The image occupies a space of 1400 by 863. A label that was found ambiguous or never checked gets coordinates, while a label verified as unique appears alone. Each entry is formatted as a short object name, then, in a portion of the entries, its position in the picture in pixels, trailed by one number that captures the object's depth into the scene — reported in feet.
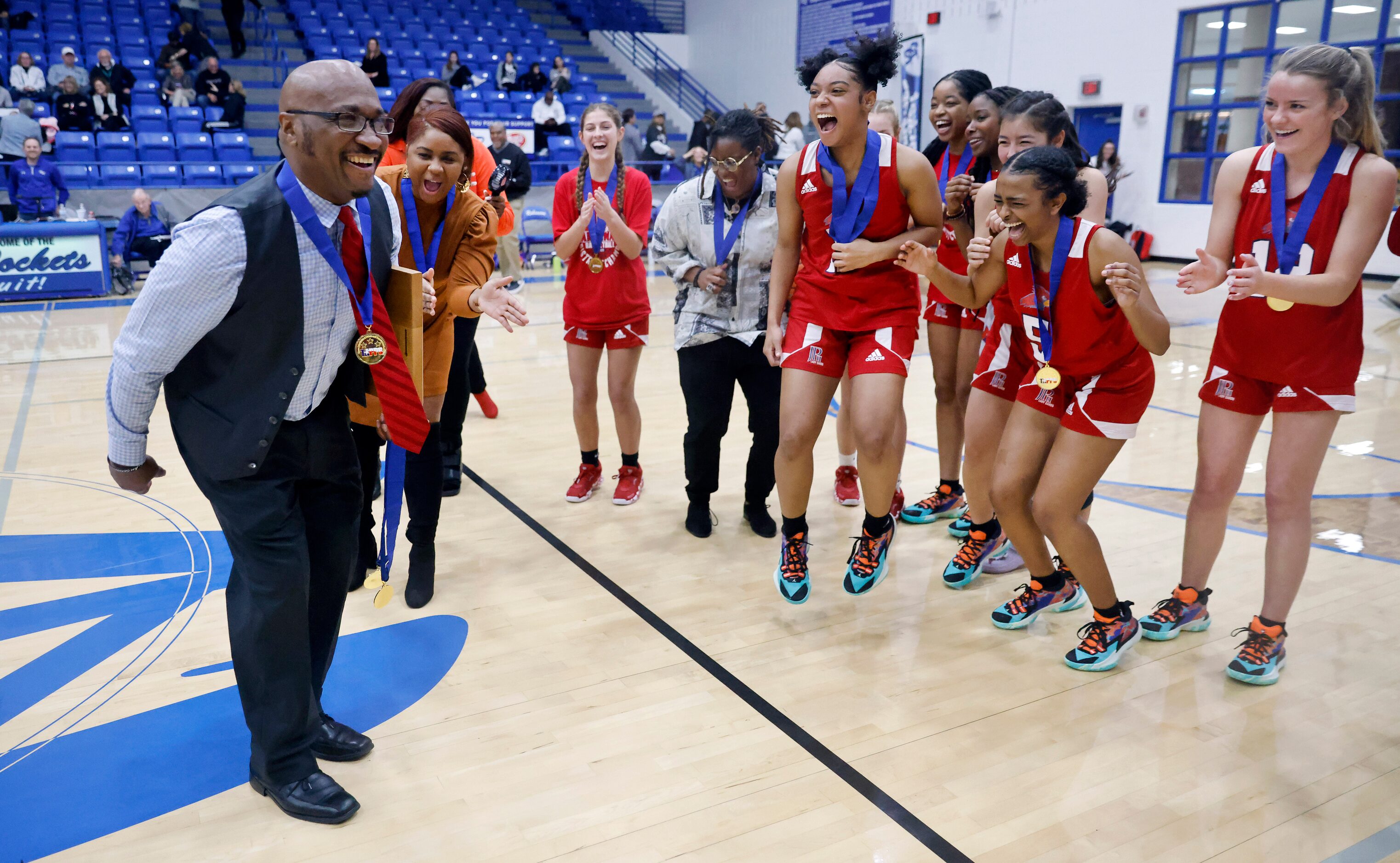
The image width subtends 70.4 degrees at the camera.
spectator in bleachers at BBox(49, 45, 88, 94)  42.06
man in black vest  6.50
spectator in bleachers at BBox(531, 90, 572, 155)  50.52
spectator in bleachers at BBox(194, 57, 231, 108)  44.68
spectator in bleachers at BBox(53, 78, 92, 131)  40.78
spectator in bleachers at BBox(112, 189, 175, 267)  36.42
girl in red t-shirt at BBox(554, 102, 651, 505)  13.69
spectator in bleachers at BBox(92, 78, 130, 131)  41.68
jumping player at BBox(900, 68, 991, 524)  12.67
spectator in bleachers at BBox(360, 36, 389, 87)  48.73
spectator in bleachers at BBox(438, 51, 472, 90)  52.01
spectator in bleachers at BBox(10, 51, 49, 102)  41.22
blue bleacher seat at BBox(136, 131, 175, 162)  41.52
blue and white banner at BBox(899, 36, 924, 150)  56.75
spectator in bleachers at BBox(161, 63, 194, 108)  44.45
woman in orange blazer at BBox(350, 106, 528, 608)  10.30
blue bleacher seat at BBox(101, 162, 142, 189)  38.99
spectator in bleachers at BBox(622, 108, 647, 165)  49.06
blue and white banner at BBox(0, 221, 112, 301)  33.04
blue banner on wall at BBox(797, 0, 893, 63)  57.16
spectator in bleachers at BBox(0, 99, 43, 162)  36.73
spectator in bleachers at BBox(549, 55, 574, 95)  54.13
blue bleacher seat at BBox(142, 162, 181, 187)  39.73
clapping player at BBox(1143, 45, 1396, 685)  8.96
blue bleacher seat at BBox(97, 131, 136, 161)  40.65
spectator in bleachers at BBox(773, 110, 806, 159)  47.65
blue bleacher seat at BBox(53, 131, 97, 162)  39.63
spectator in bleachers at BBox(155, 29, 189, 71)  46.21
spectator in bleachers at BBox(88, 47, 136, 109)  43.16
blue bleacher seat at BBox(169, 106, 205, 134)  43.73
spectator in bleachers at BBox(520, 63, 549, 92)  55.62
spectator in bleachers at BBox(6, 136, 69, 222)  35.24
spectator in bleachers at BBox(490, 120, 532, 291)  27.45
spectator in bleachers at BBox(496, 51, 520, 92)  55.36
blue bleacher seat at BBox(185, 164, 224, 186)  40.32
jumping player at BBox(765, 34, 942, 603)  10.73
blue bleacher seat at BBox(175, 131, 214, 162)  41.91
